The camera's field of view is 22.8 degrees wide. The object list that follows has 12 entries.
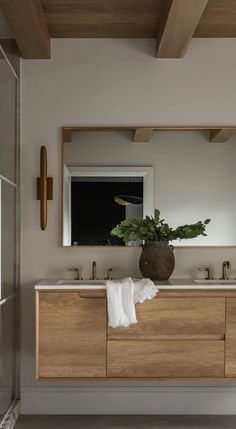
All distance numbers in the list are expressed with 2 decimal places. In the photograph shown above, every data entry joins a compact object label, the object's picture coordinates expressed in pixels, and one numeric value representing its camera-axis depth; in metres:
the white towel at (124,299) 3.38
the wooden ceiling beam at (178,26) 3.05
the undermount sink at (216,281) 3.68
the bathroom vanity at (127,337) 3.44
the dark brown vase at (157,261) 3.71
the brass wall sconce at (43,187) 3.89
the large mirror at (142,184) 3.96
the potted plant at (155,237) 3.71
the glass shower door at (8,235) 3.40
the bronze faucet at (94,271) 3.89
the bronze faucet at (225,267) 3.89
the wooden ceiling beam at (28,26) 3.05
